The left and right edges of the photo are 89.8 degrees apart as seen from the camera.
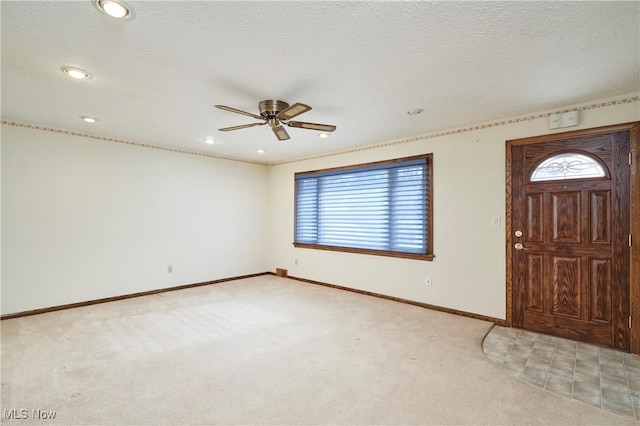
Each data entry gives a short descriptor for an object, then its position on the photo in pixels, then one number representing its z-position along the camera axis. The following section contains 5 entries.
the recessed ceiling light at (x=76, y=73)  2.46
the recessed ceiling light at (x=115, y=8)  1.68
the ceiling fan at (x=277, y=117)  2.98
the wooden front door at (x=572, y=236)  3.04
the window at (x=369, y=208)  4.45
